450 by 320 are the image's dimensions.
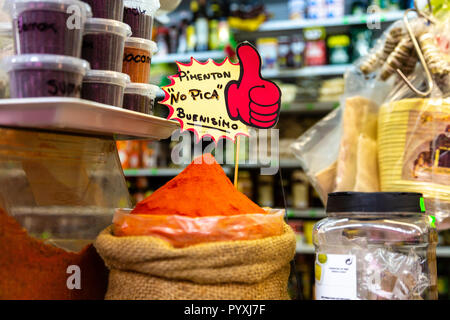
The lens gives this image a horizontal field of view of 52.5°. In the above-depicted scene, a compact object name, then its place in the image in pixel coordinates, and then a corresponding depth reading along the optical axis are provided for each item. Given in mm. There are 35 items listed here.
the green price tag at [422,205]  760
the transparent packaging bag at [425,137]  1051
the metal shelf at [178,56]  3042
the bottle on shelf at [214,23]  3125
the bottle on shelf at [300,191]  2957
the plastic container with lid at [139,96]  879
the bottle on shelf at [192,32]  3180
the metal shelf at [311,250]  2619
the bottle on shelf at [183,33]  3213
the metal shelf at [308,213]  2794
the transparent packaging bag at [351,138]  1210
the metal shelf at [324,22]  2783
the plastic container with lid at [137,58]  900
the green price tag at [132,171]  3045
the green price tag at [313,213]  2807
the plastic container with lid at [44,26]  648
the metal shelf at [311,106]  2872
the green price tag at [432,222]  816
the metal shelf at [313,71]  2910
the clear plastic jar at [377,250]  707
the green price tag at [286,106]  2934
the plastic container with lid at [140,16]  911
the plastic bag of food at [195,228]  679
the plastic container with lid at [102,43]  759
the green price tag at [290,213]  2900
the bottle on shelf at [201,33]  3143
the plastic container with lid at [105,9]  776
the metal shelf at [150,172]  3006
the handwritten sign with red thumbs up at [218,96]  842
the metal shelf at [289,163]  2896
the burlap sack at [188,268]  648
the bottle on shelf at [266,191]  3025
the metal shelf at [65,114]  610
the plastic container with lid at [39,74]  636
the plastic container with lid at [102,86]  740
